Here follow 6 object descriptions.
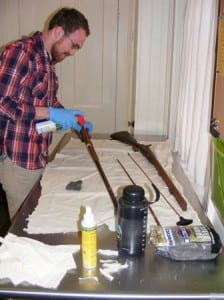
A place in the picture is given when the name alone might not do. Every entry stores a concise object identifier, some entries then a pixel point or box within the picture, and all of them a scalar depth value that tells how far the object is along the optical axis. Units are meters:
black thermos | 0.92
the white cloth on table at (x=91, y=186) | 1.18
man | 1.58
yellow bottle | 0.87
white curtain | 1.57
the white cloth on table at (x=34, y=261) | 0.85
